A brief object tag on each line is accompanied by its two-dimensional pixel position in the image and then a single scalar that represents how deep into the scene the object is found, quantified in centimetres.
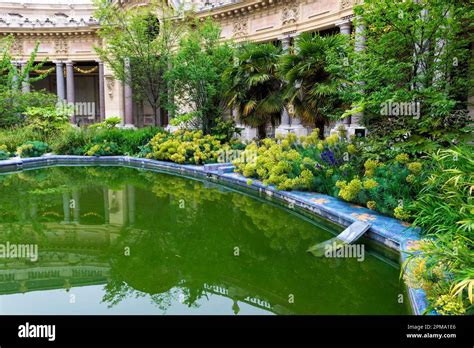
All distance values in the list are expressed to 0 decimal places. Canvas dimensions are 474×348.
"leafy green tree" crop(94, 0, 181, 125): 1889
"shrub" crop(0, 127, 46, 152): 1762
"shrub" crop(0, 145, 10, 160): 1592
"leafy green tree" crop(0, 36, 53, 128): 2020
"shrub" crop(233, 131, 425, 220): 708
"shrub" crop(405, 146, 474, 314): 365
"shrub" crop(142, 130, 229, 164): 1465
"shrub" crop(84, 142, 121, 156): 1734
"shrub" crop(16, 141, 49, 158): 1680
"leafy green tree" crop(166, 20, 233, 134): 1653
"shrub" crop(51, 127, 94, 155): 1798
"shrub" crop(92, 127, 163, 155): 1833
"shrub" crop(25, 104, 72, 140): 1938
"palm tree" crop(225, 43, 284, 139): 1341
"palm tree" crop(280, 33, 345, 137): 1068
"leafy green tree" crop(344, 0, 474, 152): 771
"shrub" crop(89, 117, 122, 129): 2119
